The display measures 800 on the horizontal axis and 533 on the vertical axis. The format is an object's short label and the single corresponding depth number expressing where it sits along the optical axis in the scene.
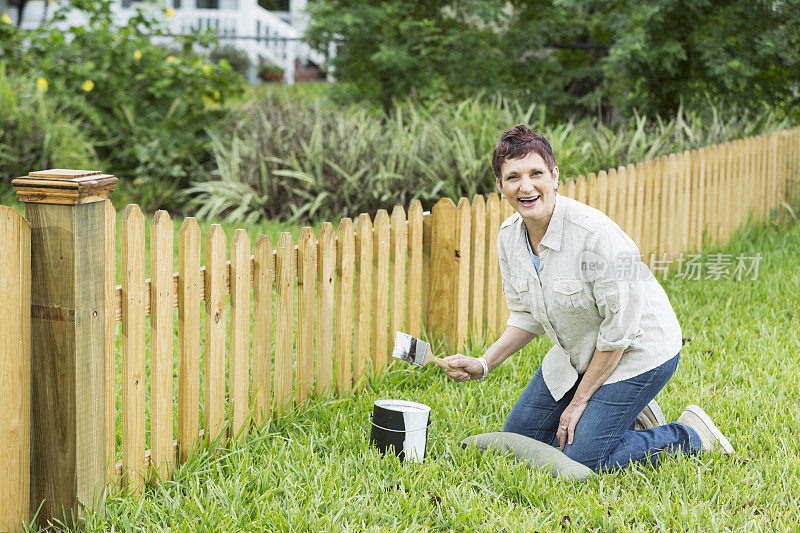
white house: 26.28
